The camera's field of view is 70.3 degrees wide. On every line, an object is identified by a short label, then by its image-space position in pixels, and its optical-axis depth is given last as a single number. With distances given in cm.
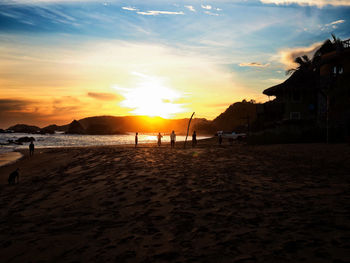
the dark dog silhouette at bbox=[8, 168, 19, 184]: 1127
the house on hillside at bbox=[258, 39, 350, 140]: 2503
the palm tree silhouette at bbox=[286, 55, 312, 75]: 4850
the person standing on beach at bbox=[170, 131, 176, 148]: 2918
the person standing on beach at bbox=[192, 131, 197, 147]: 3014
